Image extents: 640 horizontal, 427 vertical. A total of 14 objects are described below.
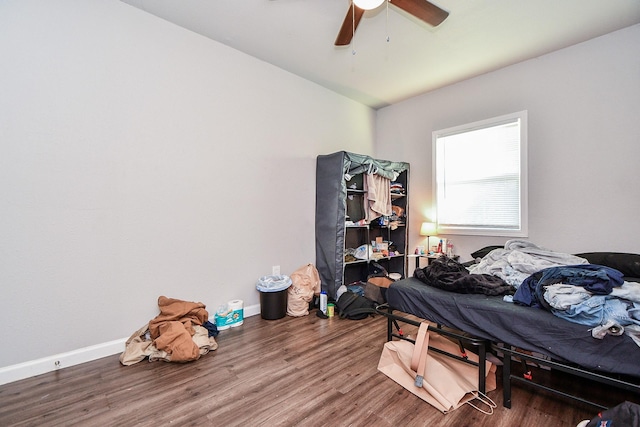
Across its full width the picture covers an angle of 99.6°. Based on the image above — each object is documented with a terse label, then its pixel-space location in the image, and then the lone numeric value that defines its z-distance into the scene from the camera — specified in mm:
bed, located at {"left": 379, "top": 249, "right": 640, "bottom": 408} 1352
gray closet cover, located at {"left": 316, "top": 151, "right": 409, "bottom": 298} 3297
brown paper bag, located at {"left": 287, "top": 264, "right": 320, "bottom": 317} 3104
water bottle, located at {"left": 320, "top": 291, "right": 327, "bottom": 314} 3115
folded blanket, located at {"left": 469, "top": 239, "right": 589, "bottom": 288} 2061
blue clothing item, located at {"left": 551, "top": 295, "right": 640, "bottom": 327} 1399
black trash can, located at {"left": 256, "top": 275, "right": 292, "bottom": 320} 2963
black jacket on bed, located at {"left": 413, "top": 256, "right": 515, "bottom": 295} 1945
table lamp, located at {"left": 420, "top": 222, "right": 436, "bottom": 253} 3824
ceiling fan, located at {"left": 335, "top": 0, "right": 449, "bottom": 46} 1876
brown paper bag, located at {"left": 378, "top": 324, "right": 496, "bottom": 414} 1663
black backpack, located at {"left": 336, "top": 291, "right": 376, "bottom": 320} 3016
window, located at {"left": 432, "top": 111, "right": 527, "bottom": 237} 3271
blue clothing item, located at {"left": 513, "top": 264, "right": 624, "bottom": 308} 1513
